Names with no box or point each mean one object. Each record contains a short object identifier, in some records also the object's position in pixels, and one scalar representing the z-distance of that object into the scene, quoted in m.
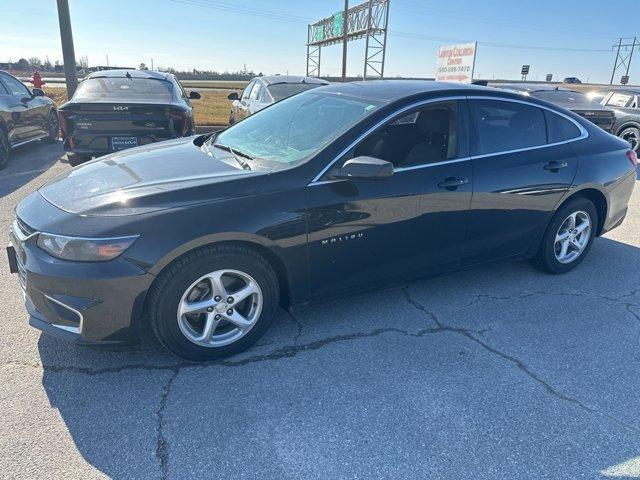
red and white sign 18.59
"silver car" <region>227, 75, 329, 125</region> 8.74
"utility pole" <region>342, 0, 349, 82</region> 25.25
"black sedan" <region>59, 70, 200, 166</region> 6.39
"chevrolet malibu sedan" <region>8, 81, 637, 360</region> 2.58
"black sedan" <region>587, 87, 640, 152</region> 11.26
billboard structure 35.94
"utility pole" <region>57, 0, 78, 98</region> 11.73
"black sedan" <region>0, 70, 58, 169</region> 8.10
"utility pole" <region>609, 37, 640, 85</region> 78.69
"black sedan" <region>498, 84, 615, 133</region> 10.36
